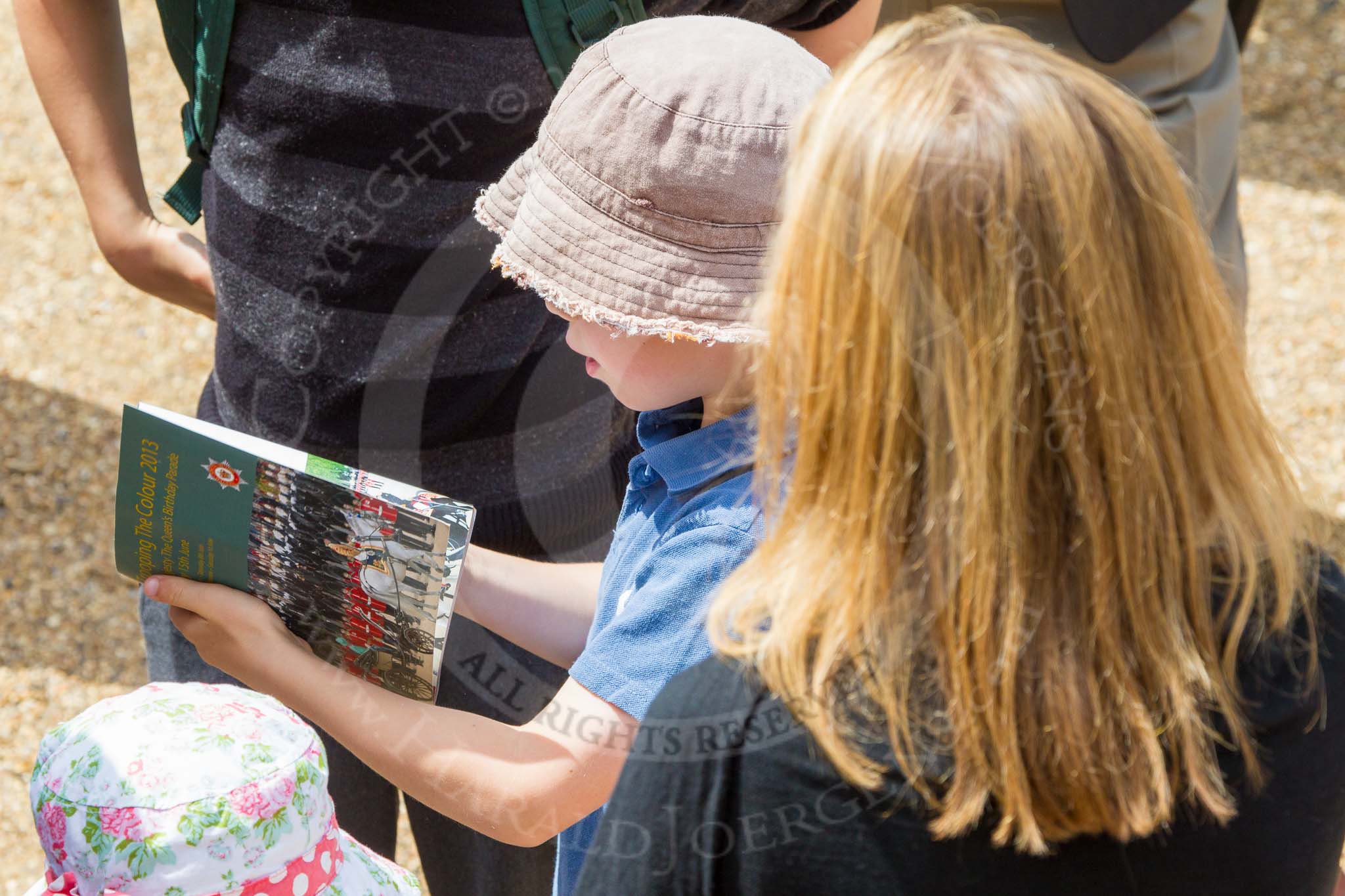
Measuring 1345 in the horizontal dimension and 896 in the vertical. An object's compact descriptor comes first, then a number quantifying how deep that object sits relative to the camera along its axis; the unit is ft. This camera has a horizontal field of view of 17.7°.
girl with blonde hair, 7.24
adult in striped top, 8.45
